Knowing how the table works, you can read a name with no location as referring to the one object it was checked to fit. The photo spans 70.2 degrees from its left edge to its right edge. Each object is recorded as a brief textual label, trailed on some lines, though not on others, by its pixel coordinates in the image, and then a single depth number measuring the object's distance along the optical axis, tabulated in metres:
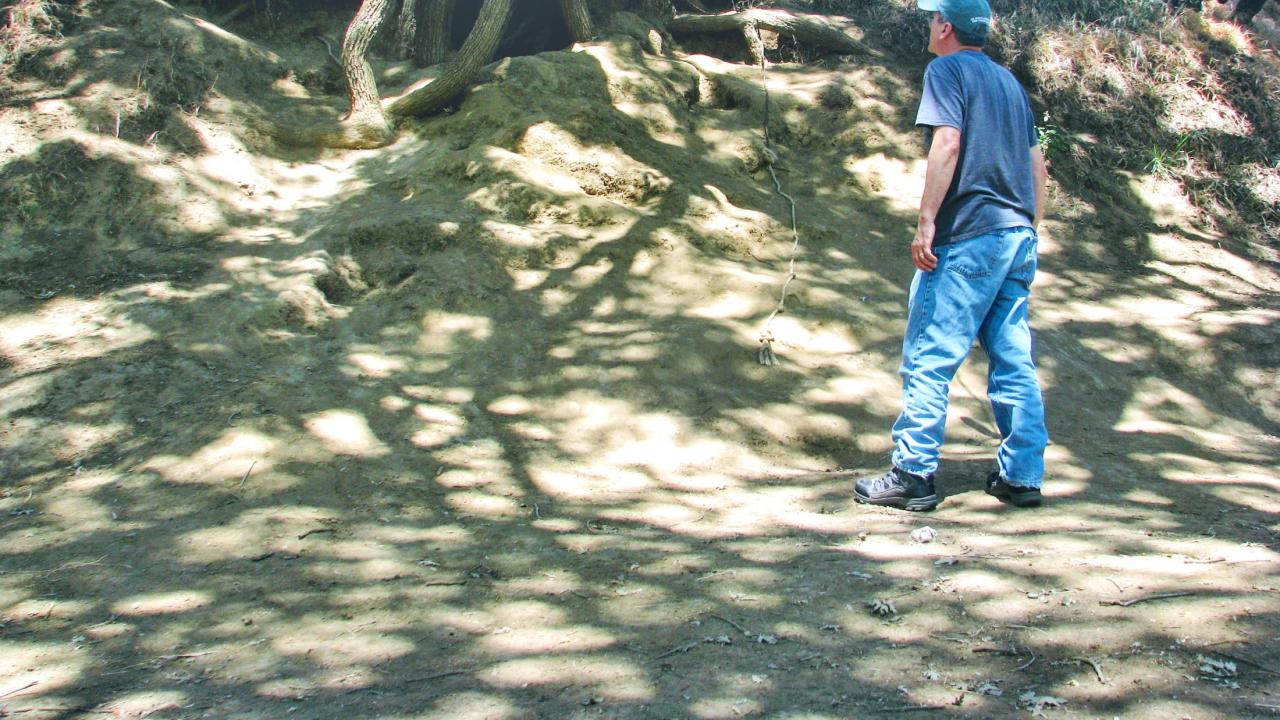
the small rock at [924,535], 3.05
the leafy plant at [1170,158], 8.17
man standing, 3.31
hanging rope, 4.91
